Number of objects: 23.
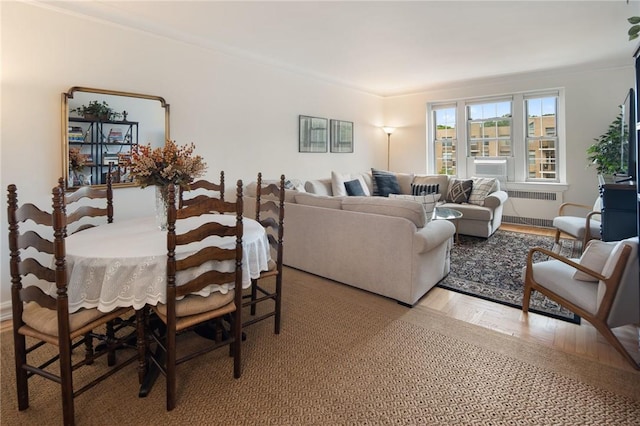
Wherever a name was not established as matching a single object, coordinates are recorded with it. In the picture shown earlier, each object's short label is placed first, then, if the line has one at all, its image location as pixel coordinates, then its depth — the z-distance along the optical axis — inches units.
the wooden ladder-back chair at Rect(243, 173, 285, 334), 93.0
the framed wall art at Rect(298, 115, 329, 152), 209.2
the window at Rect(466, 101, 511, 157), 243.3
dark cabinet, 93.7
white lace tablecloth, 64.5
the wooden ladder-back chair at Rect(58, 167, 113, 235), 83.0
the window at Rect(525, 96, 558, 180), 227.6
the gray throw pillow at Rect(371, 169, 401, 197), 236.2
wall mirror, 117.0
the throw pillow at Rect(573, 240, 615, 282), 80.4
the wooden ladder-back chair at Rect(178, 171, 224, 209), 111.6
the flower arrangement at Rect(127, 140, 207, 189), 80.5
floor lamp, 281.9
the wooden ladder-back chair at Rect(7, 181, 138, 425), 58.1
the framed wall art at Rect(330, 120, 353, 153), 234.7
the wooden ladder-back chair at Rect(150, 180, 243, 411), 63.8
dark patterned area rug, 114.1
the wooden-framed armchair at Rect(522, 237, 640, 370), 79.1
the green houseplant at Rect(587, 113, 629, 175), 180.4
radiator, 222.5
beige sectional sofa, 110.0
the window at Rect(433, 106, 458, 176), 265.4
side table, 161.0
